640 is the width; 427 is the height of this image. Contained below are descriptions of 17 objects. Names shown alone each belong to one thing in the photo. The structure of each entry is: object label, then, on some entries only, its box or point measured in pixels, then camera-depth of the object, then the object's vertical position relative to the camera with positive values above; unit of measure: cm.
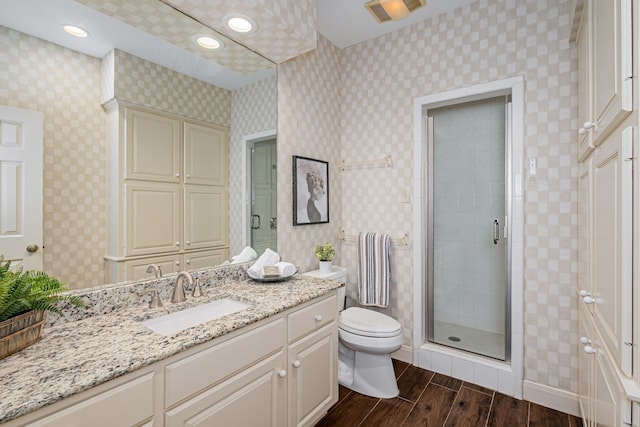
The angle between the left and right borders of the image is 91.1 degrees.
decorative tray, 194 -42
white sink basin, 140 -51
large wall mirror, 122 +58
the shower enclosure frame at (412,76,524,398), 213 -33
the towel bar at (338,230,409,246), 260 -24
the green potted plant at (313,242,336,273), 253 -35
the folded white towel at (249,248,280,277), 196 -32
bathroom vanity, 86 -53
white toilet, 211 -96
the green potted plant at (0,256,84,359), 94 -30
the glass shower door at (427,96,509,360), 243 -13
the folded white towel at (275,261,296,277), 199 -37
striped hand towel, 260 -49
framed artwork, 244 +17
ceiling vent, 218 +146
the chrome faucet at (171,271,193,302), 156 -39
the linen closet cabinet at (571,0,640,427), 92 +0
